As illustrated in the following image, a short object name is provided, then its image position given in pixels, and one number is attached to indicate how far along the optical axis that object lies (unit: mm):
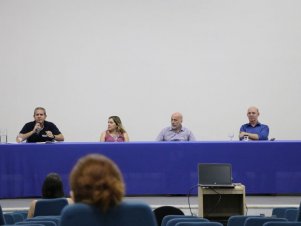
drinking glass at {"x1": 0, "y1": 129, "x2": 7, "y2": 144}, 11422
